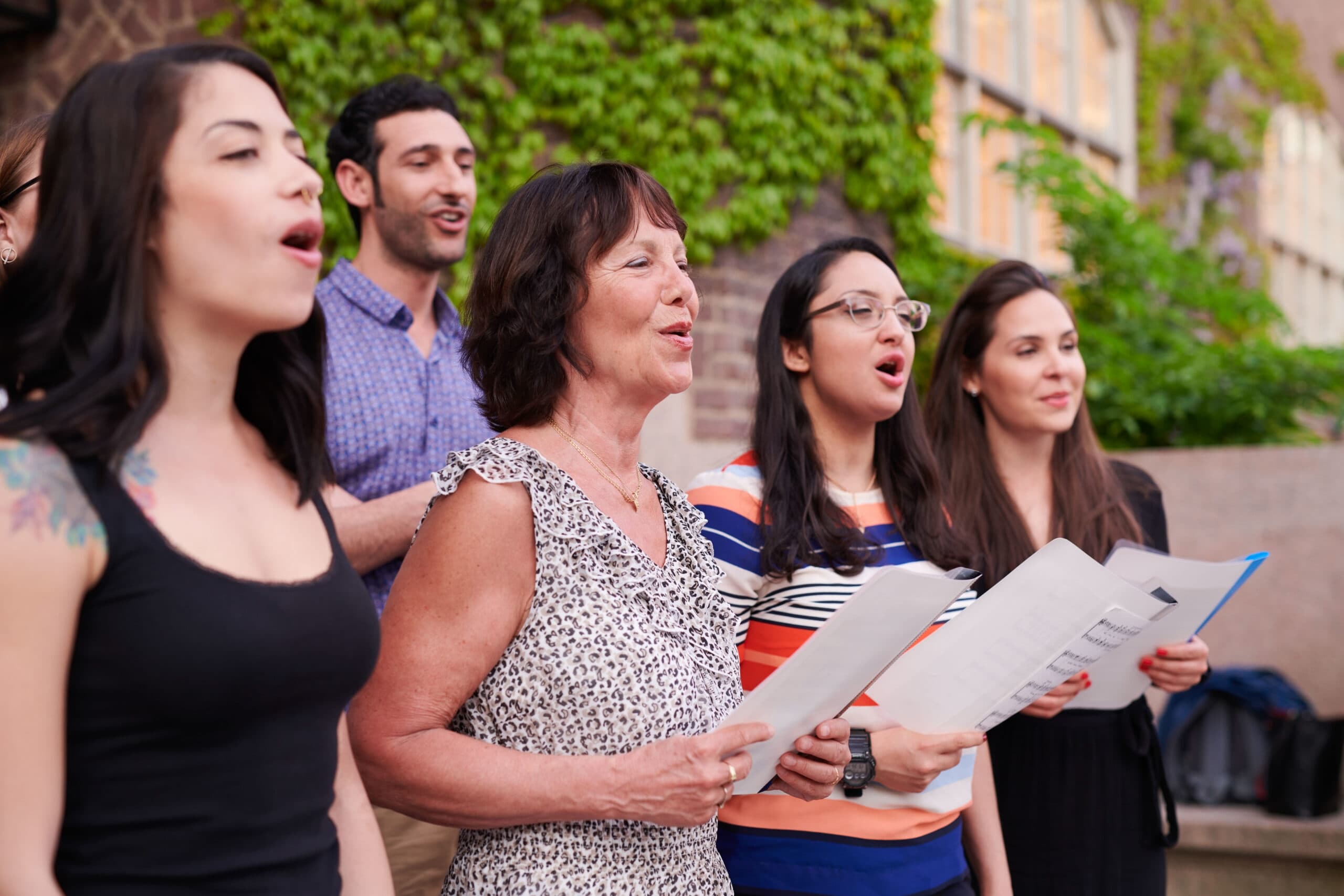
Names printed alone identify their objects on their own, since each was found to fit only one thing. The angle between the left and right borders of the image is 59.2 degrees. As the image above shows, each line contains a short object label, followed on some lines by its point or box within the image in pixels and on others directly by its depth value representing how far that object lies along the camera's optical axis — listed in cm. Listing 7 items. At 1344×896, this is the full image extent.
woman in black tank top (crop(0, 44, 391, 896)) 109
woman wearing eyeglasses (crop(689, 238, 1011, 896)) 209
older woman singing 154
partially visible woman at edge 198
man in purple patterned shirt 241
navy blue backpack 465
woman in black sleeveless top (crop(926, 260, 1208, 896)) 262
